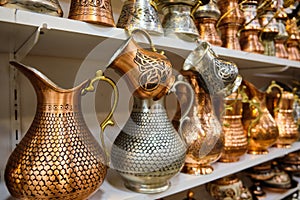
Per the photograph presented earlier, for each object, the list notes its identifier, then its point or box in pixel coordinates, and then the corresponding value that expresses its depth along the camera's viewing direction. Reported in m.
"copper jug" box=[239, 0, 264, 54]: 0.79
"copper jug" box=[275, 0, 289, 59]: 0.89
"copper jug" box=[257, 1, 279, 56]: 0.86
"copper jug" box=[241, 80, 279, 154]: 0.78
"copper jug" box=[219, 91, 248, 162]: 0.70
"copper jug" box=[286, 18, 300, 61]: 0.97
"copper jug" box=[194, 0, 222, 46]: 0.69
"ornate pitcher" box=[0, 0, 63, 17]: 0.37
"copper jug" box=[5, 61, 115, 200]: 0.37
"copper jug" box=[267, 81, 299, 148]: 0.87
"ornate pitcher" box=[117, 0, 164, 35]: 0.51
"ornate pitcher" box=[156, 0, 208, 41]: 0.58
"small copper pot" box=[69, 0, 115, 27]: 0.43
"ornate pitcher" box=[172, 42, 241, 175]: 0.58
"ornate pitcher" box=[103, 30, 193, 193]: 0.46
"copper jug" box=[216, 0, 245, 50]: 0.76
